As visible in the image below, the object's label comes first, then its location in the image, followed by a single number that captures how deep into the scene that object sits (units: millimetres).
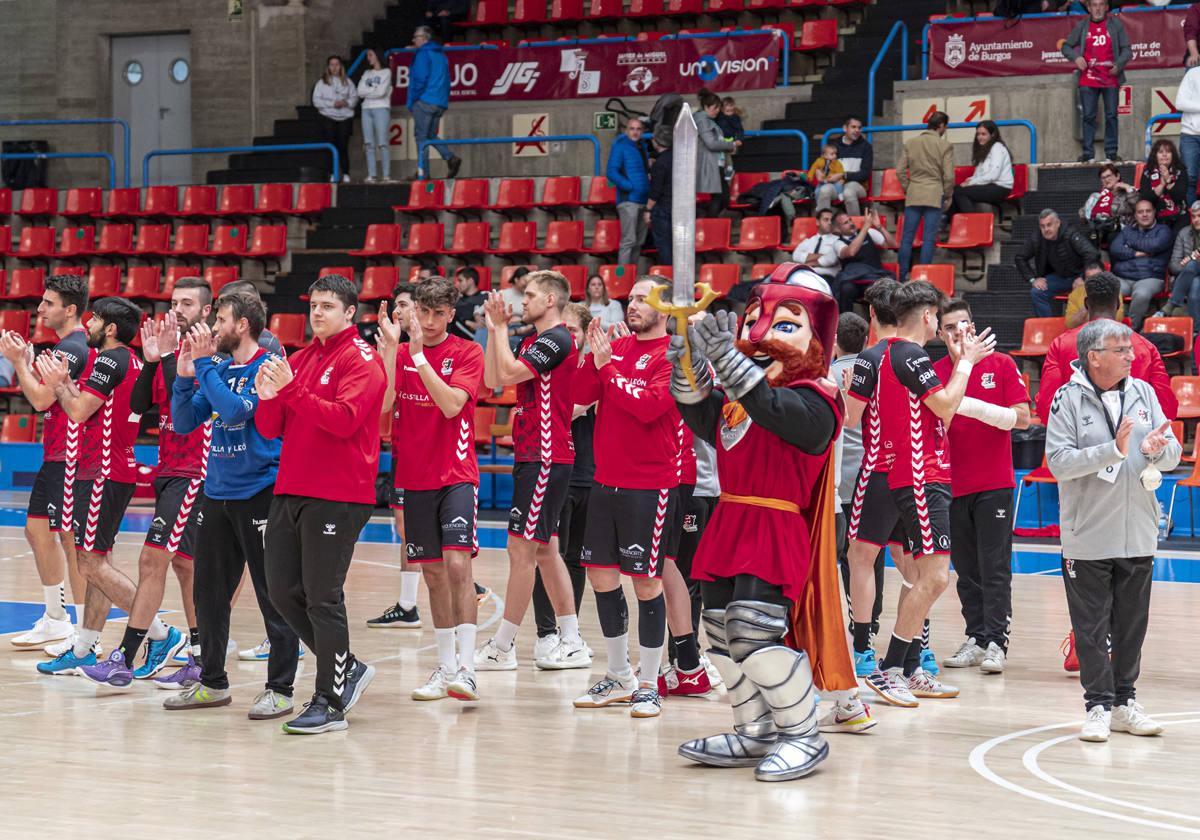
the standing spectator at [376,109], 19938
